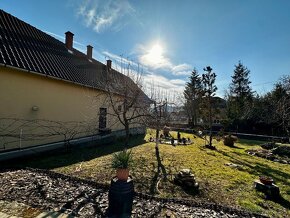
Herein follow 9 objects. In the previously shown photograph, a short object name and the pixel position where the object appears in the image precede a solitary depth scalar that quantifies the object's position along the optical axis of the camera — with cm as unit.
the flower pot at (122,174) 357
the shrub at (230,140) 1571
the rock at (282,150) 1280
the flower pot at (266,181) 542
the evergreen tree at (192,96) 3092
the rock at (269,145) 1486
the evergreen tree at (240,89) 2937
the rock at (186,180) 524
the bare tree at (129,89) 703
